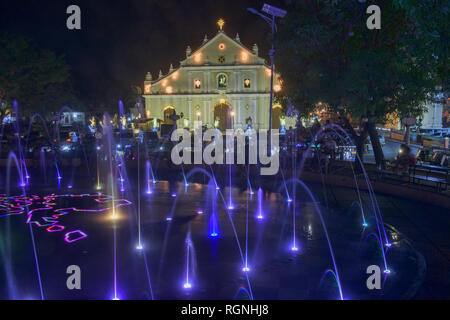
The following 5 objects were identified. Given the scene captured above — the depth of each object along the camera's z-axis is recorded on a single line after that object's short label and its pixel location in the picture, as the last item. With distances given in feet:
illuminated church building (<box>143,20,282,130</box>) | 183.83
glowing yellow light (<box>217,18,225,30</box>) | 181.47
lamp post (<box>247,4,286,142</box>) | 51.88
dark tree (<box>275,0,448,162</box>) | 41.91
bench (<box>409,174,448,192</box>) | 35.77
